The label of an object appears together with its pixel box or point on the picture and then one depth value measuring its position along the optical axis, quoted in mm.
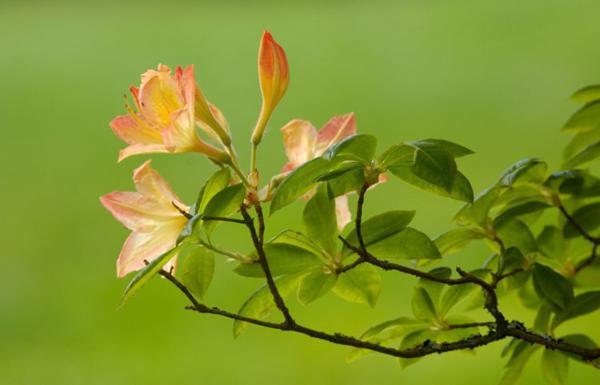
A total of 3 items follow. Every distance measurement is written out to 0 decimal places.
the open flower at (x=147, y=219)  1780
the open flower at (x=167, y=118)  1761
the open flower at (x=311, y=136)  1816
